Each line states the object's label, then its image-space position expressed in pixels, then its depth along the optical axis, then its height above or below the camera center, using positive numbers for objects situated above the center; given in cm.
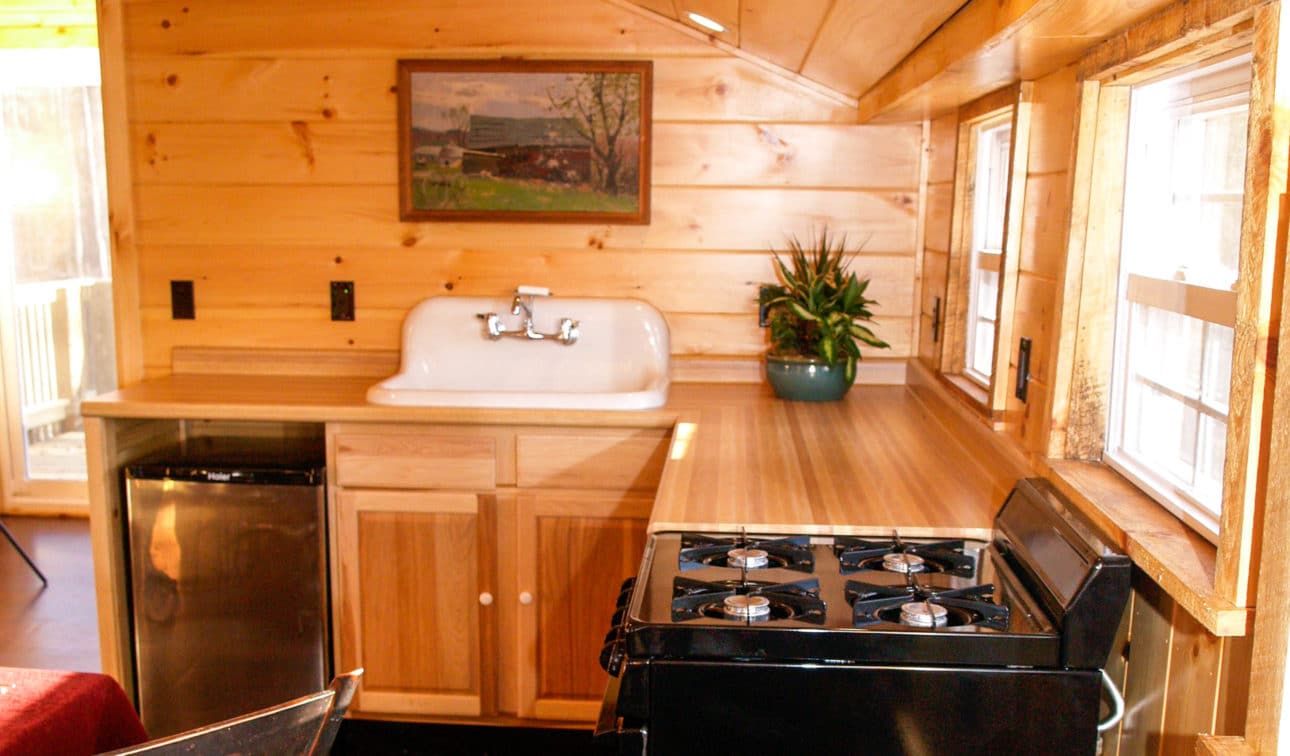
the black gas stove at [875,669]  137 -54
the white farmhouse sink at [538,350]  316 -34
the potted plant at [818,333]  292 -26
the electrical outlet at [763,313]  315 -23
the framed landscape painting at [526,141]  311 +25
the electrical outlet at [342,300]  325 -21
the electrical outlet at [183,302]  330 -22
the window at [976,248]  248 -3
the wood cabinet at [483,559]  274 -82
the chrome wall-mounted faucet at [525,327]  312 -27
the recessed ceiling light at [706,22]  279 +53
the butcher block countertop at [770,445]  190 -46
